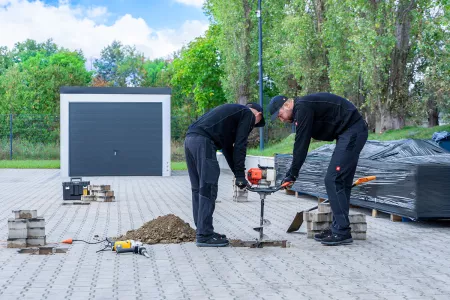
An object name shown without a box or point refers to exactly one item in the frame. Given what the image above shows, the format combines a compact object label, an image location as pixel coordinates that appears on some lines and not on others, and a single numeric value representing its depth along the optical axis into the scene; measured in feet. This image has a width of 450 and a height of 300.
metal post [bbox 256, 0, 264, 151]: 104.42
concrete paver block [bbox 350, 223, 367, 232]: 31.73
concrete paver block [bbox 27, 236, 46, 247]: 29.66
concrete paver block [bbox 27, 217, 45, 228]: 29.37
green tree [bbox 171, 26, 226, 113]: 170.81
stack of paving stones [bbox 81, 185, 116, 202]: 52.60
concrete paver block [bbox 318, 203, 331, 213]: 32.45
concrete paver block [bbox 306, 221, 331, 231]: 32.30
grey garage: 94.43
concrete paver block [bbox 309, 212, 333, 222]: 32.17
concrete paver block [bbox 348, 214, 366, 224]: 31.48
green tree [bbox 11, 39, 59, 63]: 285.84
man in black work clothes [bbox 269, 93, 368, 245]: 29.71
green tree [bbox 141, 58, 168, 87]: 265.34
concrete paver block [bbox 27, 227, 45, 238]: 29.68
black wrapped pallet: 36.17
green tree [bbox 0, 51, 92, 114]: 177.68
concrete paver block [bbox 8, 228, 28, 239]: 29.43
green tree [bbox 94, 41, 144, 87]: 280.92
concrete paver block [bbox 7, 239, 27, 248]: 29.37
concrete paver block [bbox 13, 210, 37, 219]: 29.91
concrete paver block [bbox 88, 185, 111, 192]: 52.80
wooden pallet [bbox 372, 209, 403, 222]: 38.79
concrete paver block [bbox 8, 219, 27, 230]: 29.22
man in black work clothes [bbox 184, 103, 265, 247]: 29.04
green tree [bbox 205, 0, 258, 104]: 141.28
